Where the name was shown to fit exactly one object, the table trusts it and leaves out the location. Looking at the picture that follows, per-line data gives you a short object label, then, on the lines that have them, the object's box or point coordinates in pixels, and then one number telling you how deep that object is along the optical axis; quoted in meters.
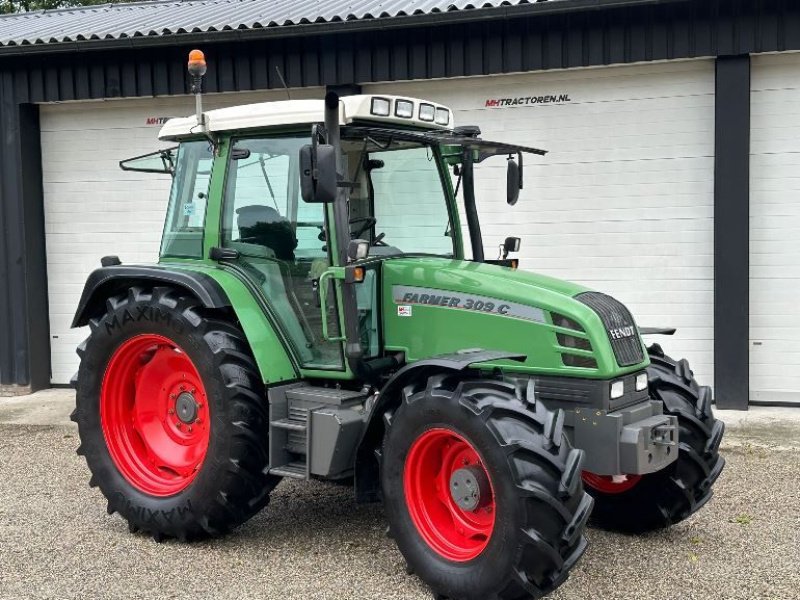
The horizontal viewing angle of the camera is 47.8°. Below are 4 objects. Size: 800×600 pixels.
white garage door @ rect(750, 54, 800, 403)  8.37
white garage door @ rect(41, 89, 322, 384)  10.24
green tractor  4.14
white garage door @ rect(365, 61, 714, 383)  8.62
